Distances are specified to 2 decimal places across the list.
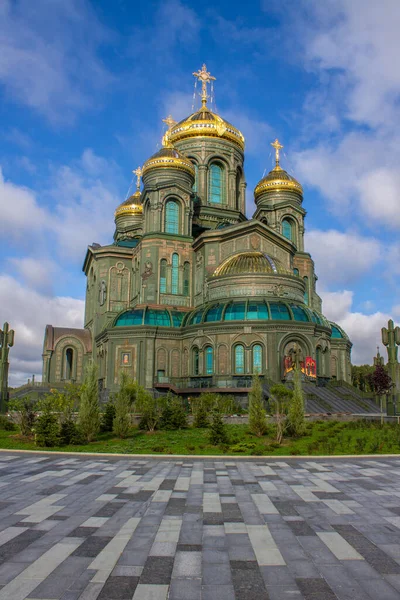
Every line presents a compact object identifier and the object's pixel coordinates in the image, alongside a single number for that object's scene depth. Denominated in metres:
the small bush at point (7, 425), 24.42
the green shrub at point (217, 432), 19.66
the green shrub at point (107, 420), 24.48
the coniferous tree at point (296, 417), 21.45
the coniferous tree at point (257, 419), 21.86
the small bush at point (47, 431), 18.44
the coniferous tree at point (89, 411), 20.38
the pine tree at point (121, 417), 21.64
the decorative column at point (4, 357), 30.31
